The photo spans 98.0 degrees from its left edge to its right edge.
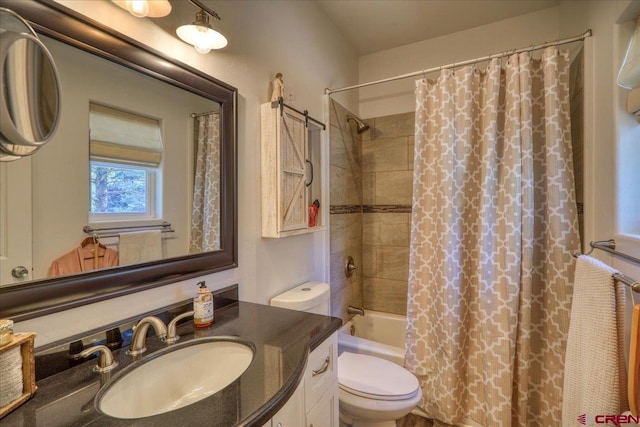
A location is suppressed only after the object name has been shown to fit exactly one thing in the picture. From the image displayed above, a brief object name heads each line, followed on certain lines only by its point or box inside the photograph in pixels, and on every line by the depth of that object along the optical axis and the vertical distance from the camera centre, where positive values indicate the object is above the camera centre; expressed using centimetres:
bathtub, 234 -98
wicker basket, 58 -34
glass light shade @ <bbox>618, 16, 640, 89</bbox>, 97 +53
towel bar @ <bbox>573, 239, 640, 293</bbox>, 77 -16
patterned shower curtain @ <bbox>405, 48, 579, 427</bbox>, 154 -17
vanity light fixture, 102 +68
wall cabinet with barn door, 140 +23
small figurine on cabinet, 142 +65
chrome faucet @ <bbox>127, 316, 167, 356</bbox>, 83 -36
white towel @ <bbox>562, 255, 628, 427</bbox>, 84 -45
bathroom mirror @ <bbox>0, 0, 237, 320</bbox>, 69 +16
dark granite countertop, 57 -42
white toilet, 137 -90
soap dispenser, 102 -35
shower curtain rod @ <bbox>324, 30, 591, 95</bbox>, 147 +93
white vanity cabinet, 80 -59
